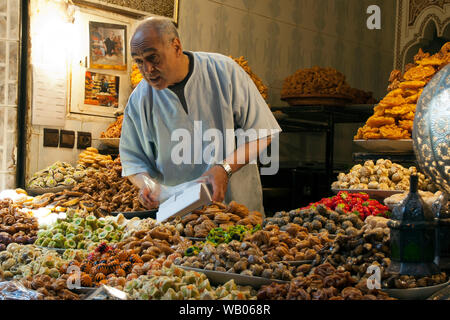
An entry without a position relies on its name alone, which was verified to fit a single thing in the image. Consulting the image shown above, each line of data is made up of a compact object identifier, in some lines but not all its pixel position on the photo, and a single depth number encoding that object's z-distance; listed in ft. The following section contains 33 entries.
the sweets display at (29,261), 5.50
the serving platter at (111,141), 16.74
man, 8.93
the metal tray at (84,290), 4.73
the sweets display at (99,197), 11.69
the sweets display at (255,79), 18.09
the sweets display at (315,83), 18.44
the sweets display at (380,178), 11.14
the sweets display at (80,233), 6.92
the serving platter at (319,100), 18.19
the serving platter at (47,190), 14.42
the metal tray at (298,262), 5.18
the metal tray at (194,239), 6.67
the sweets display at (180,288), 4.13
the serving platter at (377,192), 10.71
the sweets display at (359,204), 8.62
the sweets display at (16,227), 7.61
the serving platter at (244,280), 4.69
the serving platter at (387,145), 12.19
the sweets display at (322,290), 4.00
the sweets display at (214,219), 6.85
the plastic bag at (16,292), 4.52
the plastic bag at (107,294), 4.01
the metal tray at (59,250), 6.67
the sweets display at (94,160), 15.89
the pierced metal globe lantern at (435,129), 4.39
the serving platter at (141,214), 10.44
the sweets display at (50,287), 4.64
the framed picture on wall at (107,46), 17.33
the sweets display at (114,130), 16.88
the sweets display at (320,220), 6.45
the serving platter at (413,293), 4.29
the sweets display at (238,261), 4.79
